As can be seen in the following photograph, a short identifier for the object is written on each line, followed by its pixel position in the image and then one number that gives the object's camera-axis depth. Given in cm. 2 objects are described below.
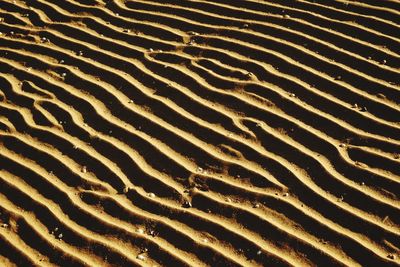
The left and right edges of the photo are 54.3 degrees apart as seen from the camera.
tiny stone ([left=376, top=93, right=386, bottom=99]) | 322
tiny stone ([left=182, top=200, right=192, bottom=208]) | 277
